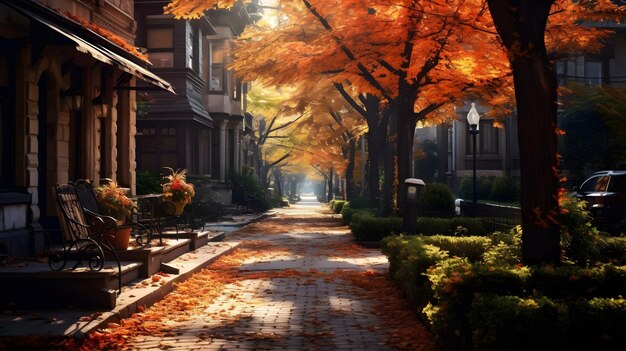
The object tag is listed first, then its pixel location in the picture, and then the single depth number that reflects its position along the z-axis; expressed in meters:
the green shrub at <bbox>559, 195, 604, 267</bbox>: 8.77
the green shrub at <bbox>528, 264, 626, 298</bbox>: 6.63
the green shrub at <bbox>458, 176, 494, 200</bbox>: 37.47
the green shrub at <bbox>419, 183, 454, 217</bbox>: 21.81
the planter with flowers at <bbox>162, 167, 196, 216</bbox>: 15.51
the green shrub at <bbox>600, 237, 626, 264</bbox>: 9.18
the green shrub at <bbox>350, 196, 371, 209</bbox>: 31.55
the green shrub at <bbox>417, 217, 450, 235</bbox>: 19.38
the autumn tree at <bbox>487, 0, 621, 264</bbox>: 7.72
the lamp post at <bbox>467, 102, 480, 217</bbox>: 24.41
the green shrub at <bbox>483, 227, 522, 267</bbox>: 8.33
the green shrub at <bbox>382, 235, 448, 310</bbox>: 8.56
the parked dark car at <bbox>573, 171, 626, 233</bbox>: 18.69
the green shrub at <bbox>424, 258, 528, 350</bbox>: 6.36
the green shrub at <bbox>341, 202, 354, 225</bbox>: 29.92
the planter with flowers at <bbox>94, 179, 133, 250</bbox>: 12.34
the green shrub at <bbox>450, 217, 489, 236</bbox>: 19.41
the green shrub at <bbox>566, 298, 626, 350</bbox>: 5.71
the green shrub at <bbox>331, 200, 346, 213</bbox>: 43.71
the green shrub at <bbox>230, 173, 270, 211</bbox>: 39.09
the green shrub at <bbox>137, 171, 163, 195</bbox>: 21.88
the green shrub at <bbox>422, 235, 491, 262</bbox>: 10.91
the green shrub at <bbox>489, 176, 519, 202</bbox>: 33.19
